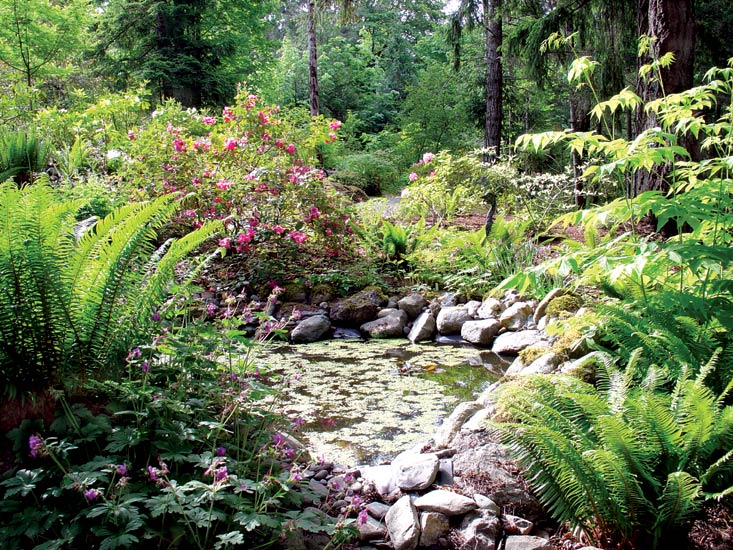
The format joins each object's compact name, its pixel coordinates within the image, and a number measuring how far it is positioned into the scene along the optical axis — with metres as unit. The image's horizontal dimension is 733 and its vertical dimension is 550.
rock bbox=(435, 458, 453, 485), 2.28
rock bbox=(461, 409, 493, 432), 2.63
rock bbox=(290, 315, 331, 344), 5.23
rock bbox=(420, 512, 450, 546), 1.97
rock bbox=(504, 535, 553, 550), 1.84
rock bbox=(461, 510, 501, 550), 1.91
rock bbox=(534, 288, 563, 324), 4.81
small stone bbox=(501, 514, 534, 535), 1.98
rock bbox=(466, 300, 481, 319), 5.36
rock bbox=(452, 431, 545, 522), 2.10
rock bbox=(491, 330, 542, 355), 4.56
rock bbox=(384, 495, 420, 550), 1.93
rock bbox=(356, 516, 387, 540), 1.95
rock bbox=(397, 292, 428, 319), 5.65
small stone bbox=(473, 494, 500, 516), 2.05
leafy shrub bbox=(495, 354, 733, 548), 1.71
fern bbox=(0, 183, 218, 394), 1.81
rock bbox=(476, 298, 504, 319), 5.28
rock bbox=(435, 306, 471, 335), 5.30
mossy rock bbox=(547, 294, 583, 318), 4.61
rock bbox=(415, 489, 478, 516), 2.03
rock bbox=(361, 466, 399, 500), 2.29
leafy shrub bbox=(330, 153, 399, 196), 13.73
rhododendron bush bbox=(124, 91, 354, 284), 6.02
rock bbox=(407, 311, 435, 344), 5.21
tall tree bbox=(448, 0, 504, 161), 9.30
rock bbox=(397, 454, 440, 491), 2.24
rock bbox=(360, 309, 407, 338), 5.33
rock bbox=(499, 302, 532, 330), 4.95
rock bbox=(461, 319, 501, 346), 4.96
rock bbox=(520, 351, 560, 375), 3.30
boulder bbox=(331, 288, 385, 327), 5.54
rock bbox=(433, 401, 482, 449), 2.74
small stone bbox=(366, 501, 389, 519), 2.11
